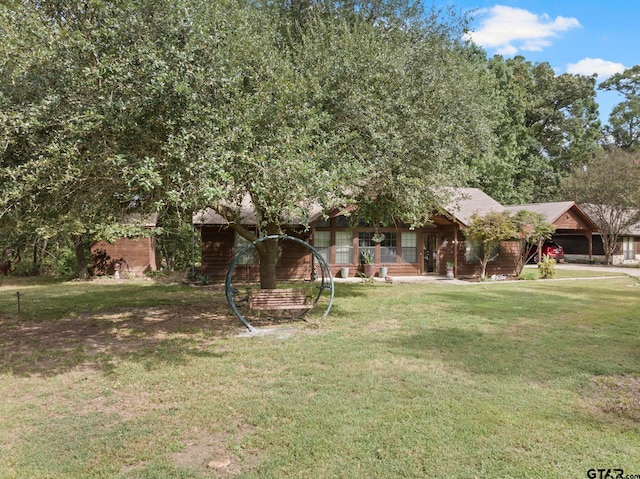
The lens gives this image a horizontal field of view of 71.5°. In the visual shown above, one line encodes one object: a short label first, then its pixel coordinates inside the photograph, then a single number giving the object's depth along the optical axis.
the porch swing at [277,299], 9.14
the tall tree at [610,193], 29.08
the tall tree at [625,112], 48.75
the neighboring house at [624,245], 31.50
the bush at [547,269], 20.36
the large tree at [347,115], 6.55
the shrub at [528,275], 20.50
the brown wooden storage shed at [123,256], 20.64
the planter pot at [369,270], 20.14
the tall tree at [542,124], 36.75
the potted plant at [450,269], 20.35
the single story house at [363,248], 18.56
